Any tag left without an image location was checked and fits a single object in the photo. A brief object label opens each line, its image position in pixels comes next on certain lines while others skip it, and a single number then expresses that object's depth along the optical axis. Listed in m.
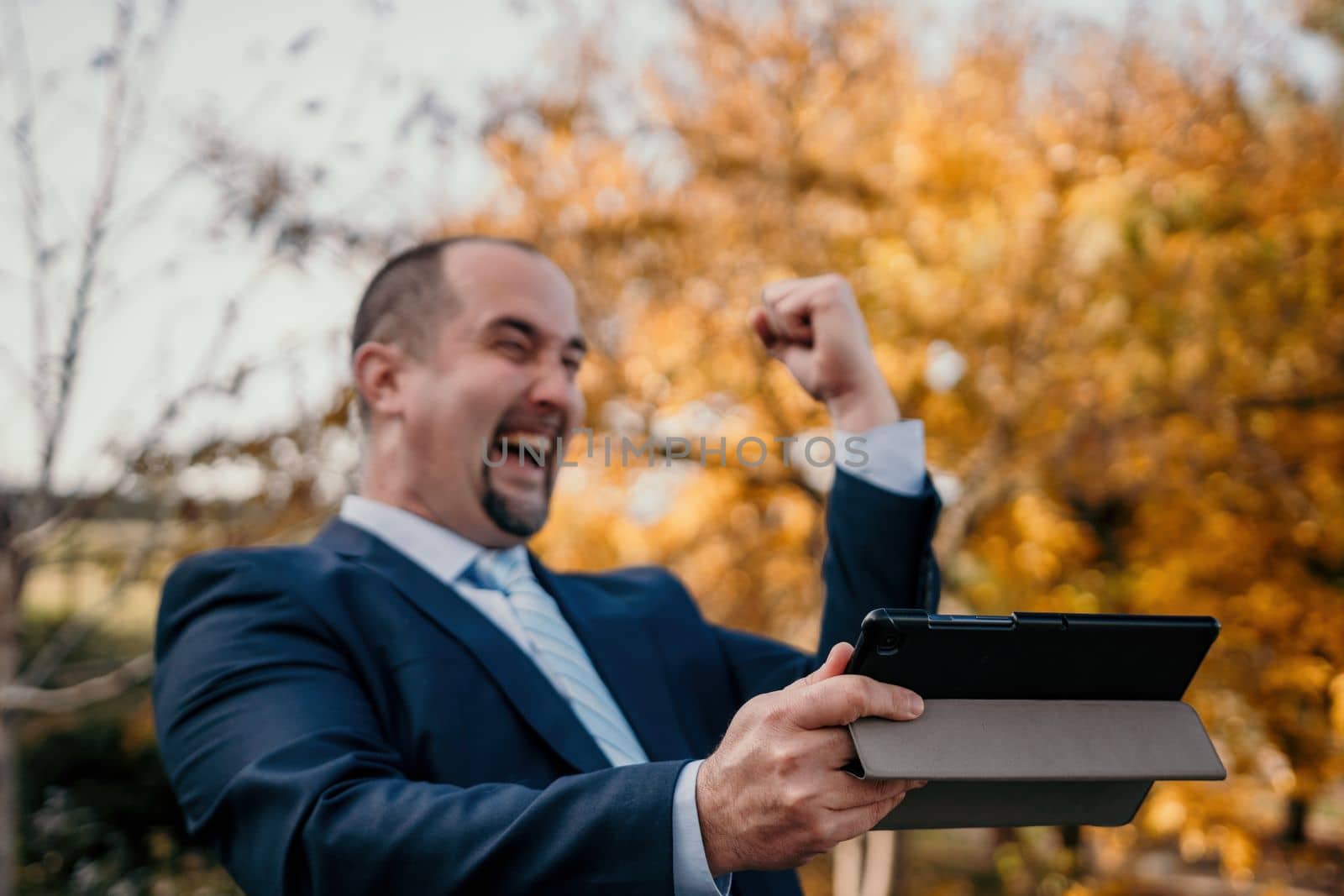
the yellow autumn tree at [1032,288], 5.87
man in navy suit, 1.09
